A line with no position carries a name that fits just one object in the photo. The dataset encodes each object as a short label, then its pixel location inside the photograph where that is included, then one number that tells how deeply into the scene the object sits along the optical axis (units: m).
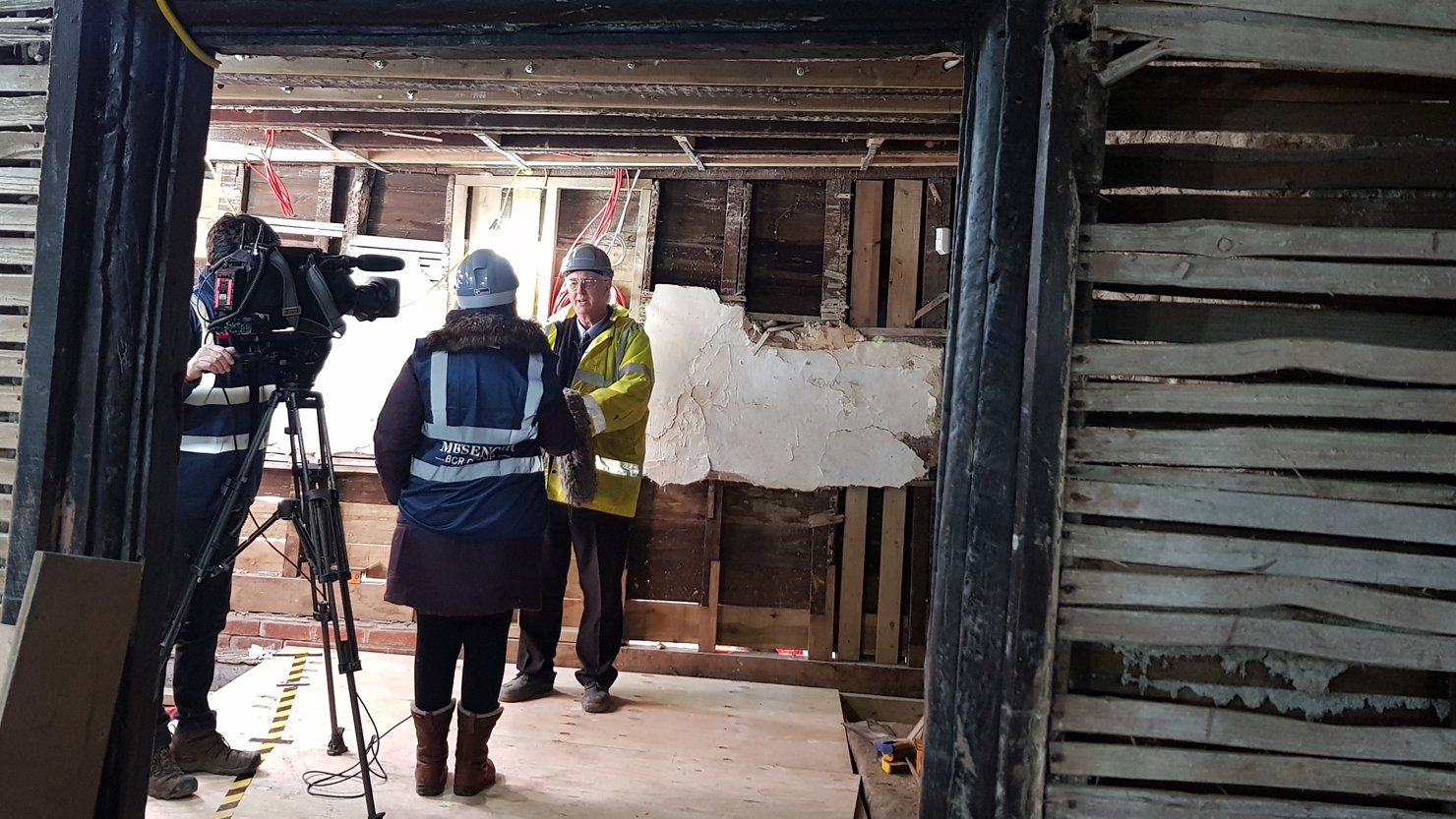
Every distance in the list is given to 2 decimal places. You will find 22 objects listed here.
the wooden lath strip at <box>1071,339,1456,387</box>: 1.41
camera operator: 2.43
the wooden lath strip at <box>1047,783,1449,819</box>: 1.42
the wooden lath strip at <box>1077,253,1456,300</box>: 1.40
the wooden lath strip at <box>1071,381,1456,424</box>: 1.41
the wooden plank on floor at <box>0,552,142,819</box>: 1.51
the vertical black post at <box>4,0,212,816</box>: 1.70
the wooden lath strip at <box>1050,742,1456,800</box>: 1.42
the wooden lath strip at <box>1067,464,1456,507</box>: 1.41
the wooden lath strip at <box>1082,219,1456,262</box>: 1.40
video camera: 2.25
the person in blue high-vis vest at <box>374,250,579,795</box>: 2.35
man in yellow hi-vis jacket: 3.31
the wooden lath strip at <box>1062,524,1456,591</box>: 1.41
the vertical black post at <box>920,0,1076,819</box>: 1.43
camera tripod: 2.27
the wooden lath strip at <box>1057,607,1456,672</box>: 1.41
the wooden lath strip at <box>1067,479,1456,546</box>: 1.40
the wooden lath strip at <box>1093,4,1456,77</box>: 1.41
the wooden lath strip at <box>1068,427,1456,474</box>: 1.40
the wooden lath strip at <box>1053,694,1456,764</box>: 1.41
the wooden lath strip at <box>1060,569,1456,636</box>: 1.41
